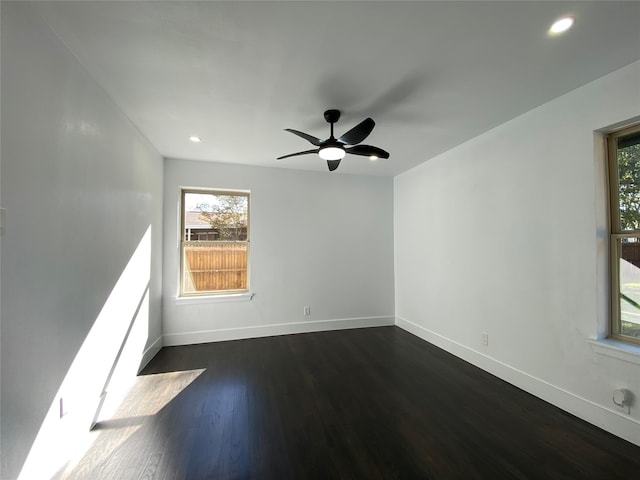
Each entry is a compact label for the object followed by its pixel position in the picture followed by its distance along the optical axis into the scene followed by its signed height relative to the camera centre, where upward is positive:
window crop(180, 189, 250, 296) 3.77 +0.02
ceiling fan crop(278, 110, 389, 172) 2.10 +0.86
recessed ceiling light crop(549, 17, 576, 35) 1.40 +1.20
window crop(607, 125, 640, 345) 1.87 +0.08
